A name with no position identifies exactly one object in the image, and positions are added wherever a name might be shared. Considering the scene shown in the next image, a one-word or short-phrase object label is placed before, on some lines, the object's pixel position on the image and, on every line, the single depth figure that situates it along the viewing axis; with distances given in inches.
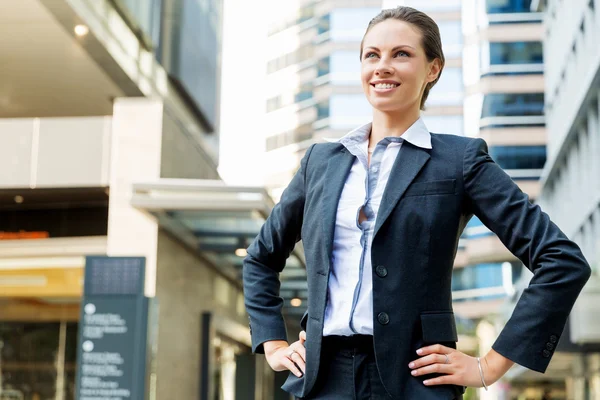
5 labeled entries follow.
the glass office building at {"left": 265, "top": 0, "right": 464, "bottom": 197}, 2795.3
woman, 92.5
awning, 488.4
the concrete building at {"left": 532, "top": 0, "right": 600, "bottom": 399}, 822.8
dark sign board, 430.0
